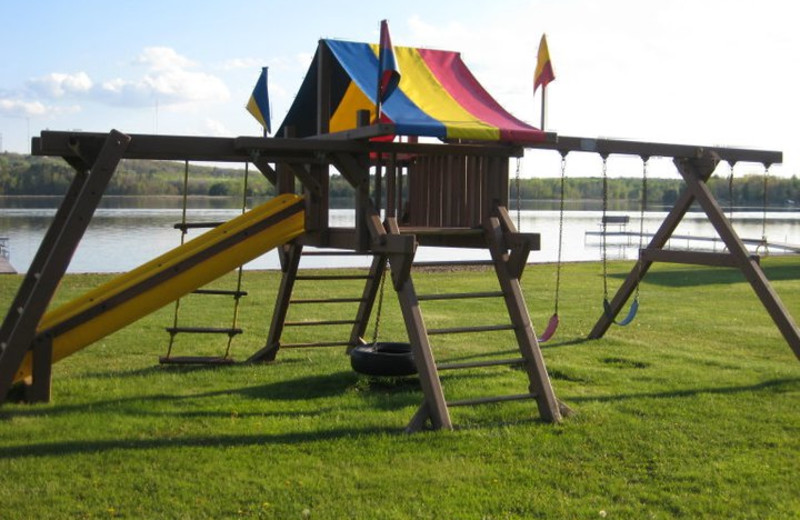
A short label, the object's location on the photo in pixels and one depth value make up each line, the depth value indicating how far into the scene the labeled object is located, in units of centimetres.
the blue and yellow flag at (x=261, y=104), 1052
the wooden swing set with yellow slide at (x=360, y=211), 721
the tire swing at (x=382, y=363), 827
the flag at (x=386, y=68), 734
